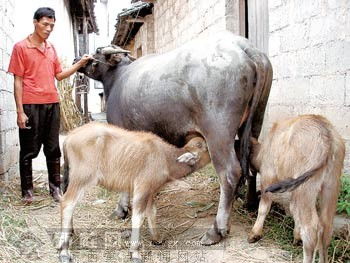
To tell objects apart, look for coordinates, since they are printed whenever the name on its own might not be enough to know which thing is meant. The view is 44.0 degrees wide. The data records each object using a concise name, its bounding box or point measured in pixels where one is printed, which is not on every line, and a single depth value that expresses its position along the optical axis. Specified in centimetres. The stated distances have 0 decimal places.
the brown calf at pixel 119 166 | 360
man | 499
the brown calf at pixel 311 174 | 308
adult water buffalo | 383
